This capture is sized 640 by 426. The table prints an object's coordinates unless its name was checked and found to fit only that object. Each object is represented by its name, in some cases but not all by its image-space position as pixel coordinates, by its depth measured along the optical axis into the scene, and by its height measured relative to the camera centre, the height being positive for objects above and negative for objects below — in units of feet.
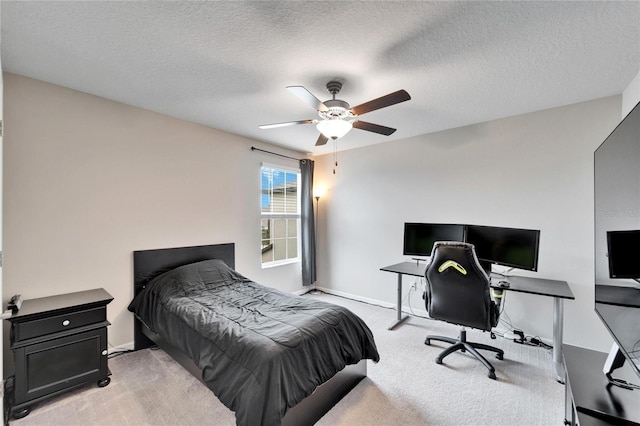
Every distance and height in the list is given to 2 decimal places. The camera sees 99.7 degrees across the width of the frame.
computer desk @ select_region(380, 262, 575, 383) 7.77 -2.37
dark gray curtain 15.40 -0.69
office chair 7.48 -2.31
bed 5.09 -2.93
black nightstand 6.18 -3.29
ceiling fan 6.22 +2.61
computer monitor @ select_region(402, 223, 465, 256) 10.63 -0.98
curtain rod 13.01 +3.05
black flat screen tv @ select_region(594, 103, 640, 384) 3.16 -0.41
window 14.11 -0.17
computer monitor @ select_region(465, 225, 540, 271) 8.53 -1.15
